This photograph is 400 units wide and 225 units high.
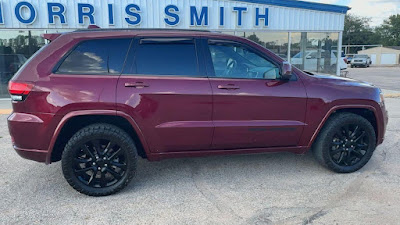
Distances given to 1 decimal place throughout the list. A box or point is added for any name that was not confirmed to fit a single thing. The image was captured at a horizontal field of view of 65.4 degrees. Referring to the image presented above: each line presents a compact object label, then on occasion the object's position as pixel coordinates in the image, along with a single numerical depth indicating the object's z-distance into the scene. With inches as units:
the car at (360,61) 1434.5
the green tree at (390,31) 2765.0
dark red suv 130.2
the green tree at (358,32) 2728.8
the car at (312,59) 498.0
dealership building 399.9
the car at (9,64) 418.3
